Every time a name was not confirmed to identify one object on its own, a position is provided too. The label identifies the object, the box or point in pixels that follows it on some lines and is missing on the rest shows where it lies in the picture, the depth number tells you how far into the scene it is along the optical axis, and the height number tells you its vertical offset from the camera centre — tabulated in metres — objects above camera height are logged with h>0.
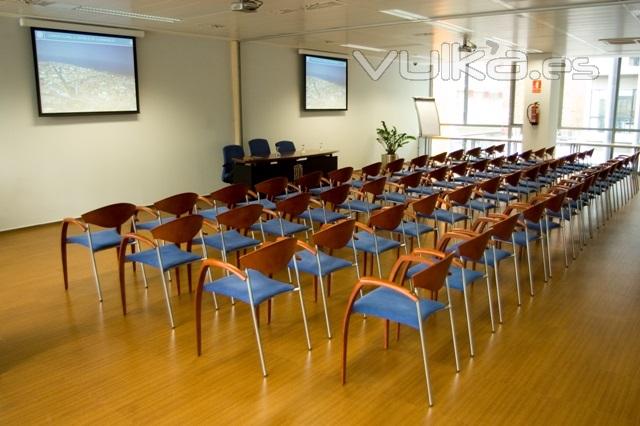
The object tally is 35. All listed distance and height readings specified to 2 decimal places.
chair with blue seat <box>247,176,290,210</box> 6.54 -0.83
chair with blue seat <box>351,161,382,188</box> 8.26 -0.82
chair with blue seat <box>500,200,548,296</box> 4.89 -0.93
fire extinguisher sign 12.41 +0.84
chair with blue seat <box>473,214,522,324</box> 4.18 -0.91
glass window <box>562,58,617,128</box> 13.87 +0.64
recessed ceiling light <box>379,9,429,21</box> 7.17 +1.49
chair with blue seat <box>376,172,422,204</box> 7.06 -0.91
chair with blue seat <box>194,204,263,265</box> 4.62 -0.93
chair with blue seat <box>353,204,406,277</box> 4.61 -0.91
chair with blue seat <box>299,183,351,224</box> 5.81 -0.90
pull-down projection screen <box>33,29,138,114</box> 7.69 +0.76
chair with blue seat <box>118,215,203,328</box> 4.19 -1.06
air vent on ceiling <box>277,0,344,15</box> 6.54 +1.46
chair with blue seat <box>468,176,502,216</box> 6.52 -0.92
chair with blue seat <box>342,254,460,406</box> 3.14 -1.13
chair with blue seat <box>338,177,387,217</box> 6.40 -0.96
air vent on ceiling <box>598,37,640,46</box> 9.63 +1.50
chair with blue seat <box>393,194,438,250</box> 5.35 -0.92
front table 8.84 -0.74
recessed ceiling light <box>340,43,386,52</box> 11.28 +1.62
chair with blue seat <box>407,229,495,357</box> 3.71 -1.01
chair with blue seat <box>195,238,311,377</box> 3.44 -1.12
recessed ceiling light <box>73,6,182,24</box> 6.82 +1.45
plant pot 14.38 -0.92
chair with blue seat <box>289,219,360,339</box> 4.02 -0.96
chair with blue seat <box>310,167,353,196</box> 7.39 -0.77
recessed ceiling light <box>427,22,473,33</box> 8.17 +1.50
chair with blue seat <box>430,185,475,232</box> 5.93 -0.90
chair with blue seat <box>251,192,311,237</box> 5.23 -0.98
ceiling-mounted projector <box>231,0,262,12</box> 5.83 +1.26
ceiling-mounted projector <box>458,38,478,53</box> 9.90 +1.42
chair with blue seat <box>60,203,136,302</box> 4.73 -0.94
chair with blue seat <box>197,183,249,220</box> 5.84 -0.83
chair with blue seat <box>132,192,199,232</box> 5.37 -0.85
